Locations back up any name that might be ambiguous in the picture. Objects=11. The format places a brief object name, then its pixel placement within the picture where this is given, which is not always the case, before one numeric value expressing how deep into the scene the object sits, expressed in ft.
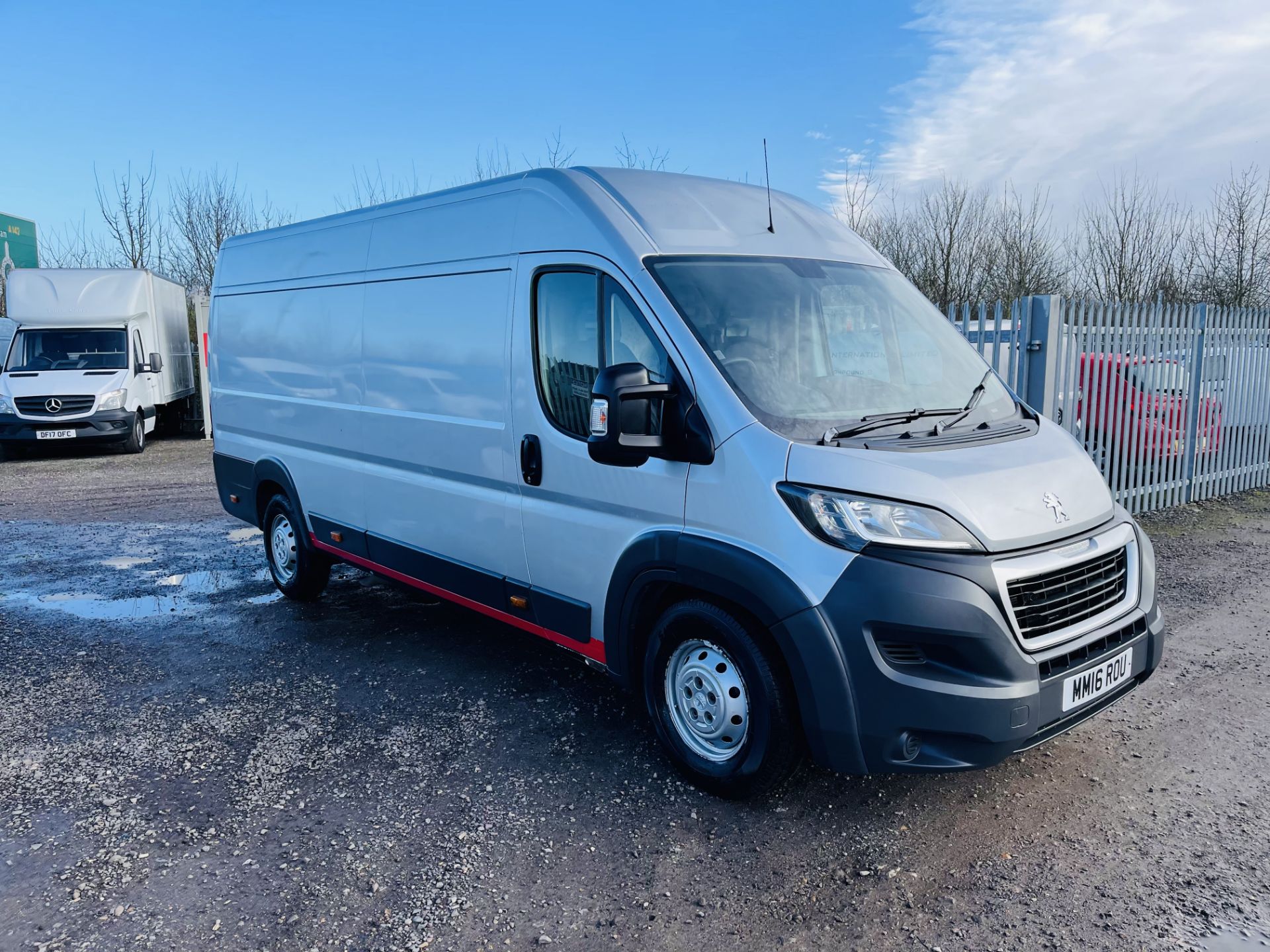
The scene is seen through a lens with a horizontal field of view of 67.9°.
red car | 29.01
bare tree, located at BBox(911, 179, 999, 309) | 78.89
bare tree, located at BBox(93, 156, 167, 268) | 95.20
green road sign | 98.07
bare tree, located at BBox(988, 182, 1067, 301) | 77.71
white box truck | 51.31
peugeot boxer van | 10.41
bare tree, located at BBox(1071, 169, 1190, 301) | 72.34
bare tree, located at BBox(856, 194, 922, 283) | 79.15
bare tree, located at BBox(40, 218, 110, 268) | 104.58
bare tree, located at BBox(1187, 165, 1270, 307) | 69.56
